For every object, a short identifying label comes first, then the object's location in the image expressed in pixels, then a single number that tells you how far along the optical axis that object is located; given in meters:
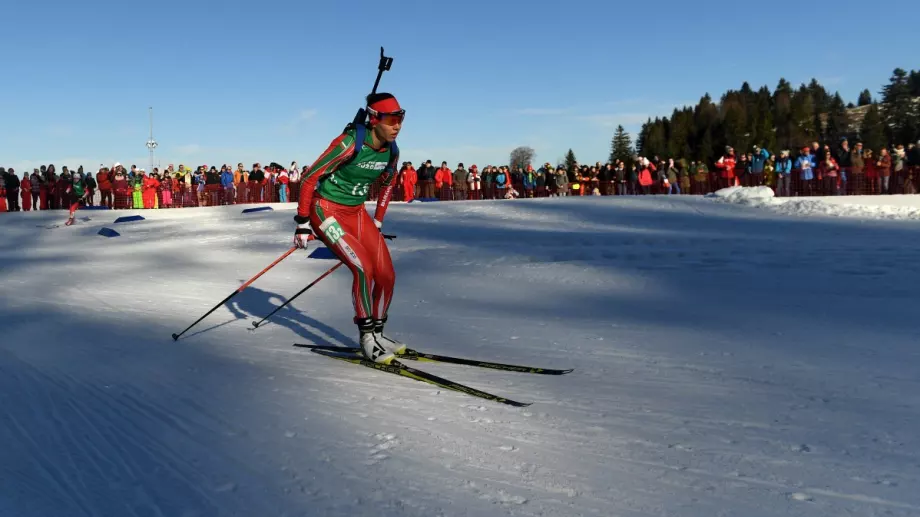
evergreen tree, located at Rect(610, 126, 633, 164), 137.75
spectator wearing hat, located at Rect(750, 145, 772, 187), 22.66
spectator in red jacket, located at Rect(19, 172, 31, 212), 26.28
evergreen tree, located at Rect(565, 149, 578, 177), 145.38
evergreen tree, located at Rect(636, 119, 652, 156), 133.75
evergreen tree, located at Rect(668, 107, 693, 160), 115.93
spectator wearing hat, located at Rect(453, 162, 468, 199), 27.39
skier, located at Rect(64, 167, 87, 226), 25.55
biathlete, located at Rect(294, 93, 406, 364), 5.03
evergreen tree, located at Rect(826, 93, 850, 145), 125.10
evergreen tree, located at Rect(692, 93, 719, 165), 112.79
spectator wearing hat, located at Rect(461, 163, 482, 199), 27.50
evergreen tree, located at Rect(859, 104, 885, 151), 107.38
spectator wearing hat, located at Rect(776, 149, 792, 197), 21.48
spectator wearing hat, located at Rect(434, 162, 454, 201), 26.88
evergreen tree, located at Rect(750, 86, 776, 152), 105.88
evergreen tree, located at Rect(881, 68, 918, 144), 98.44
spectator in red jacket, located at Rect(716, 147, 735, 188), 23.53
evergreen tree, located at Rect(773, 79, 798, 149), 123.38
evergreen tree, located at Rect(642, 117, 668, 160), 121.06
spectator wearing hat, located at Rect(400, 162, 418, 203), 25.94
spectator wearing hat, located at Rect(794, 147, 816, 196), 21.56
